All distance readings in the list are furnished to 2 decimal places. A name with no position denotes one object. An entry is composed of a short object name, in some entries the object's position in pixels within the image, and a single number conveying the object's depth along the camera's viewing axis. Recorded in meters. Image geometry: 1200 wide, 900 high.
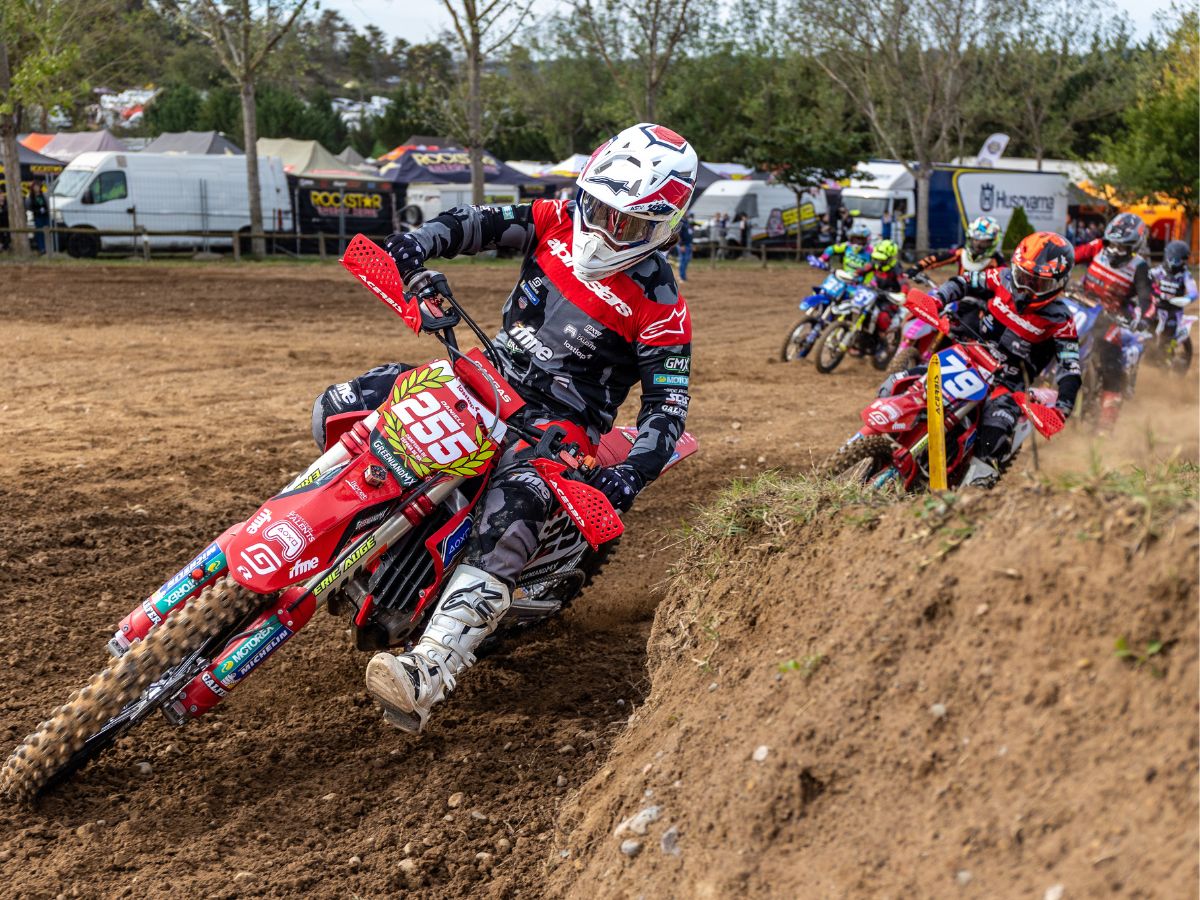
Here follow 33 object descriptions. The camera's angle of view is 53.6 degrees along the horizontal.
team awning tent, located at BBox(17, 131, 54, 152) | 38.53
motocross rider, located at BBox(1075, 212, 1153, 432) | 12.68
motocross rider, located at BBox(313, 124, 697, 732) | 4.03
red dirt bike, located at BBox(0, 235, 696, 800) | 3.55
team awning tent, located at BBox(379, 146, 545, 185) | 33.78
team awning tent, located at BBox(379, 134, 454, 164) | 40.77
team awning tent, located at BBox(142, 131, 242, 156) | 36.78
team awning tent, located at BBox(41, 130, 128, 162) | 37.41
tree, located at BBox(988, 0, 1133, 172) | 46.94
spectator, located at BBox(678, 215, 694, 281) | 27.76
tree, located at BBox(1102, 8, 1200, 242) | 37.12
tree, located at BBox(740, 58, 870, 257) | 36.09
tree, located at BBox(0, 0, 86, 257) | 23.98
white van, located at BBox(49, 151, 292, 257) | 26.70
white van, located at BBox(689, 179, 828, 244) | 36.28
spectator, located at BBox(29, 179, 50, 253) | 27.75
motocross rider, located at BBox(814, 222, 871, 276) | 14.89
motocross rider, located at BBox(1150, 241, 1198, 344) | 14.48
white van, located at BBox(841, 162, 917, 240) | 38.03
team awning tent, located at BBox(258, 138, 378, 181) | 38.47
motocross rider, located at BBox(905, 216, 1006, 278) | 13.81
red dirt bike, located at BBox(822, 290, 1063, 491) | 6.70
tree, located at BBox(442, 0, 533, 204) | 29.19
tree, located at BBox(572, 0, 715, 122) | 33.34
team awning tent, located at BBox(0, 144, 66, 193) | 30.02
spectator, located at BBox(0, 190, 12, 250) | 25.69
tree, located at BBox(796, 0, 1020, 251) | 38.06
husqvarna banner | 37.00
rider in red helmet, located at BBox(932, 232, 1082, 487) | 7.42
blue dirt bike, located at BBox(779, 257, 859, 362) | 14.48
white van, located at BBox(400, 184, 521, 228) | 32.50
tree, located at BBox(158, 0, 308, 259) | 27.61
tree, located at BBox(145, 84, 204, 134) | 57.69
